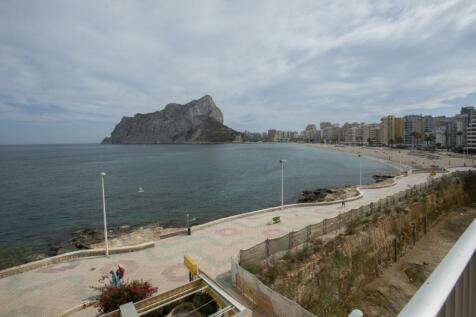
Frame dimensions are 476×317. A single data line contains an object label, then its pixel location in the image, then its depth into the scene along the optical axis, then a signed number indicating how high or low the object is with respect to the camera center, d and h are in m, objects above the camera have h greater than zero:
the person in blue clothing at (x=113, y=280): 9.36 -4.88
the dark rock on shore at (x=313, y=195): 31.67 -7.45
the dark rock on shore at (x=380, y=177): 45.80 -7.69
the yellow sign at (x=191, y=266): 9.19 -4.43
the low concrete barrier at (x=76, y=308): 8.77 -5.55
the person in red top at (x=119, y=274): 9.85 -4.85
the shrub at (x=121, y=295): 7.84 -4.57
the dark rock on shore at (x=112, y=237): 18.60 -7.33
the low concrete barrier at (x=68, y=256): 11.78 -5.46
